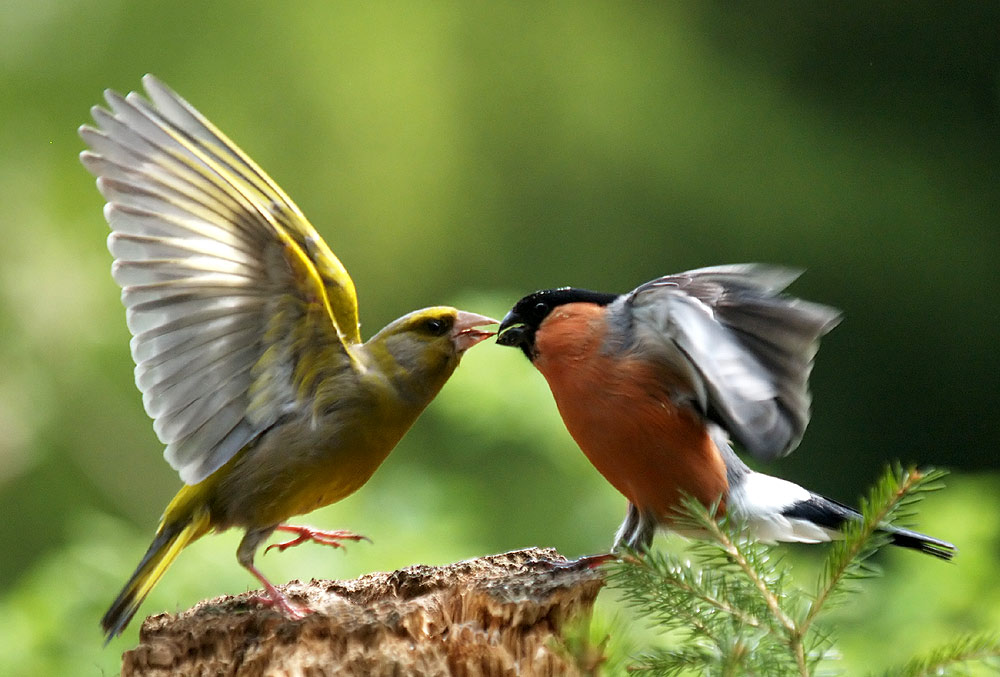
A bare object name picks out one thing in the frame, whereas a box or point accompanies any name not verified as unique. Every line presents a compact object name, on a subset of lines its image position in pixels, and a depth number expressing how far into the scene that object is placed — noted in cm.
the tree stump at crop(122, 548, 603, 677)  360
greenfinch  367
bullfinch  365
